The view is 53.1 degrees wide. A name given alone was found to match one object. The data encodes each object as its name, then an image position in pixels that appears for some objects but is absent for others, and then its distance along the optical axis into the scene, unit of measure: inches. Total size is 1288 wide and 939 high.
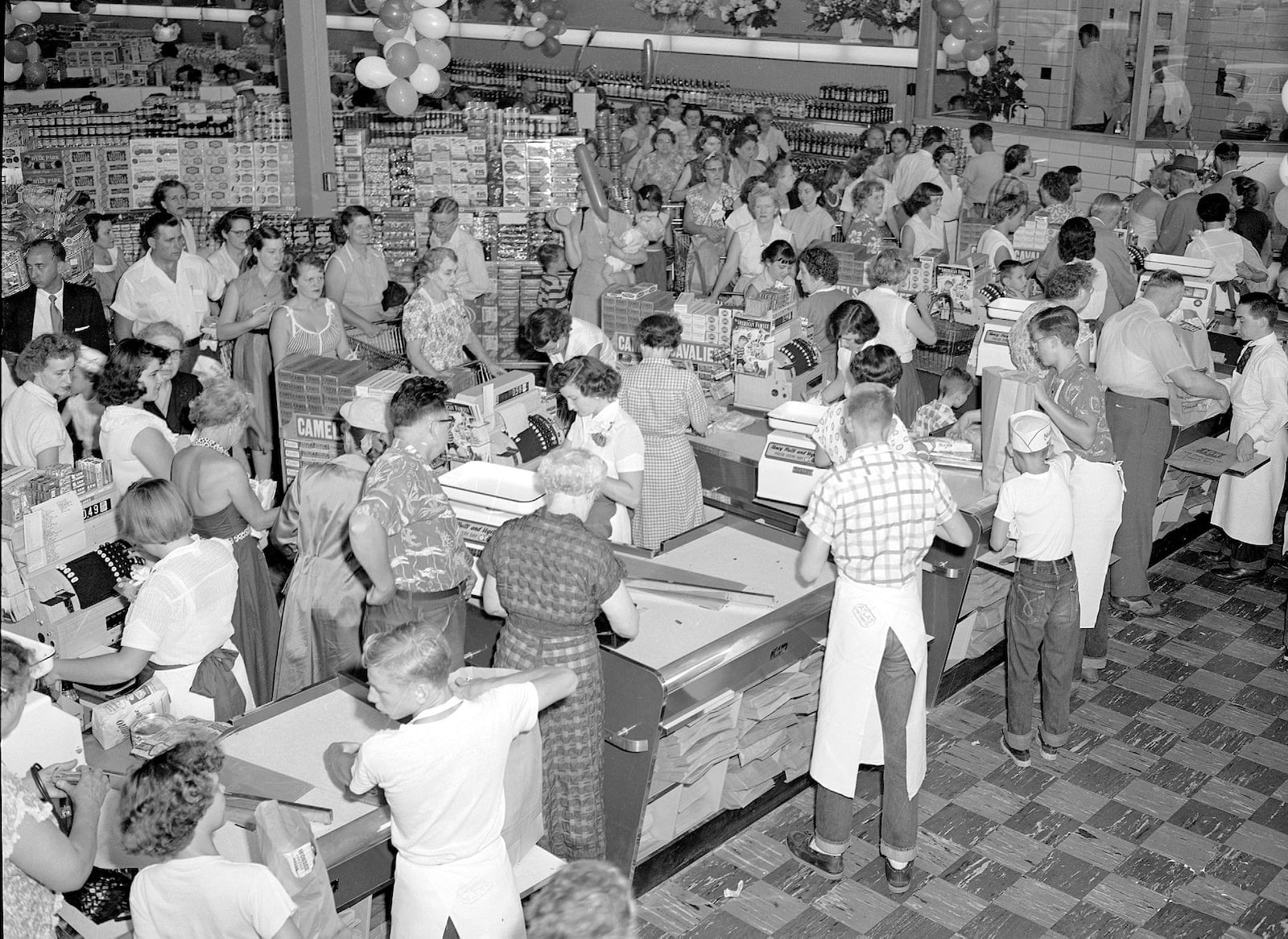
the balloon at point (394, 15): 420.8
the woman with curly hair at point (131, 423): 208.5
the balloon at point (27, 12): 602.9
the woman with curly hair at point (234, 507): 192.2
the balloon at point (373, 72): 415.5
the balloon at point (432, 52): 430.6
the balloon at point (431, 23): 426.9
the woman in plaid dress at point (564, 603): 151.1
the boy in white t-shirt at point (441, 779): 120.0
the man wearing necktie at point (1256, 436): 265.4
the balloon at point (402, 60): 418.3
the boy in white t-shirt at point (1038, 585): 194.7
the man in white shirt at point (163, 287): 299.4
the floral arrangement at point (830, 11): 644.7
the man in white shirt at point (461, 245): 318.7
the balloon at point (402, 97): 420.2
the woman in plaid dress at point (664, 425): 223.5
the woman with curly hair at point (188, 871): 110.0
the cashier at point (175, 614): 156.2
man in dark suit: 279.9
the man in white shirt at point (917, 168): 474.6
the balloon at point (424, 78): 425.4
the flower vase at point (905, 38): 632.4
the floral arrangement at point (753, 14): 680.4
